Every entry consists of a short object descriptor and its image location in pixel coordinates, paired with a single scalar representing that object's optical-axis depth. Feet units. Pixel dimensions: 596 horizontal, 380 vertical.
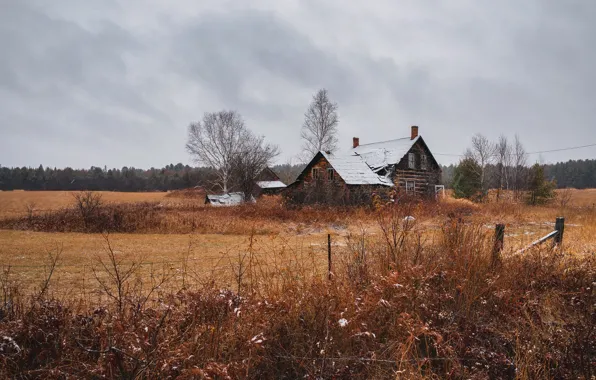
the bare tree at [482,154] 133.64
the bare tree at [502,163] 128.47
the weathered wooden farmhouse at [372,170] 82.28
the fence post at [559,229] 24.98
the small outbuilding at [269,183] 135.95
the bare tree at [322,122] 127.54
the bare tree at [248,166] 107.65
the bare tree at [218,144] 138.66
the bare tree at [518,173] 111.34
